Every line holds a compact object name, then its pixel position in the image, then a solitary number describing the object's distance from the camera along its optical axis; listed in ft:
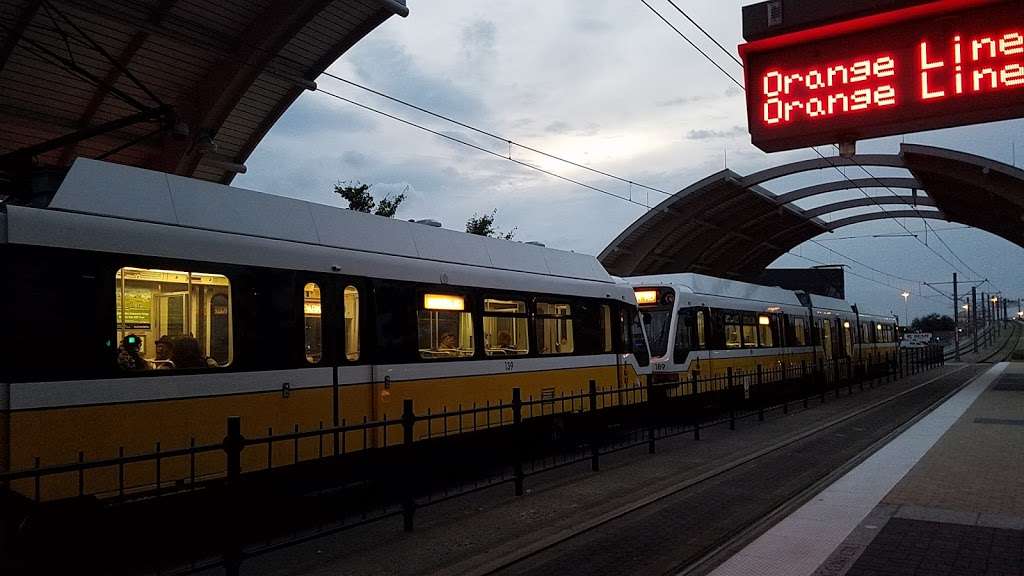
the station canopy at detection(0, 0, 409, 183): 44.93
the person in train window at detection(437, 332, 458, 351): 36.94
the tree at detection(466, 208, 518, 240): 110.22
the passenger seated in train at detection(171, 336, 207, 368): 24.97
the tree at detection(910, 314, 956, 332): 443.32
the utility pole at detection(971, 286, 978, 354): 234.58
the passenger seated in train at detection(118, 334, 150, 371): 23.39
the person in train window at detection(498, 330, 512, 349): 40.68
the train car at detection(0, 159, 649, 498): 21.44
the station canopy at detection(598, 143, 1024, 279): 93.61
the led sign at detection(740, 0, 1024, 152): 25.21
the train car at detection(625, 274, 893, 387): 62.85
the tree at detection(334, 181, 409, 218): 91.50
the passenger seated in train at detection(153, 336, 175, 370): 24.37
